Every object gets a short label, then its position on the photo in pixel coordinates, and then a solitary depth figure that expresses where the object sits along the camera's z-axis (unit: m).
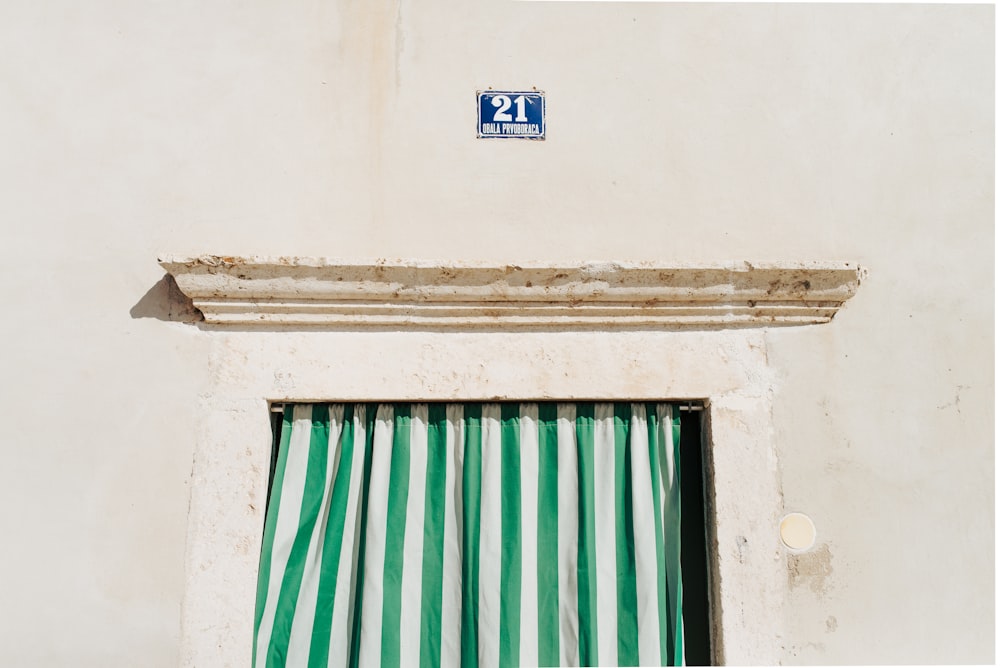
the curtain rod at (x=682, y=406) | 2.64
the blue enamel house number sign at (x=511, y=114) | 2.80
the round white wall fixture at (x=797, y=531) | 2.58
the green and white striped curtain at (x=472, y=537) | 2.53
